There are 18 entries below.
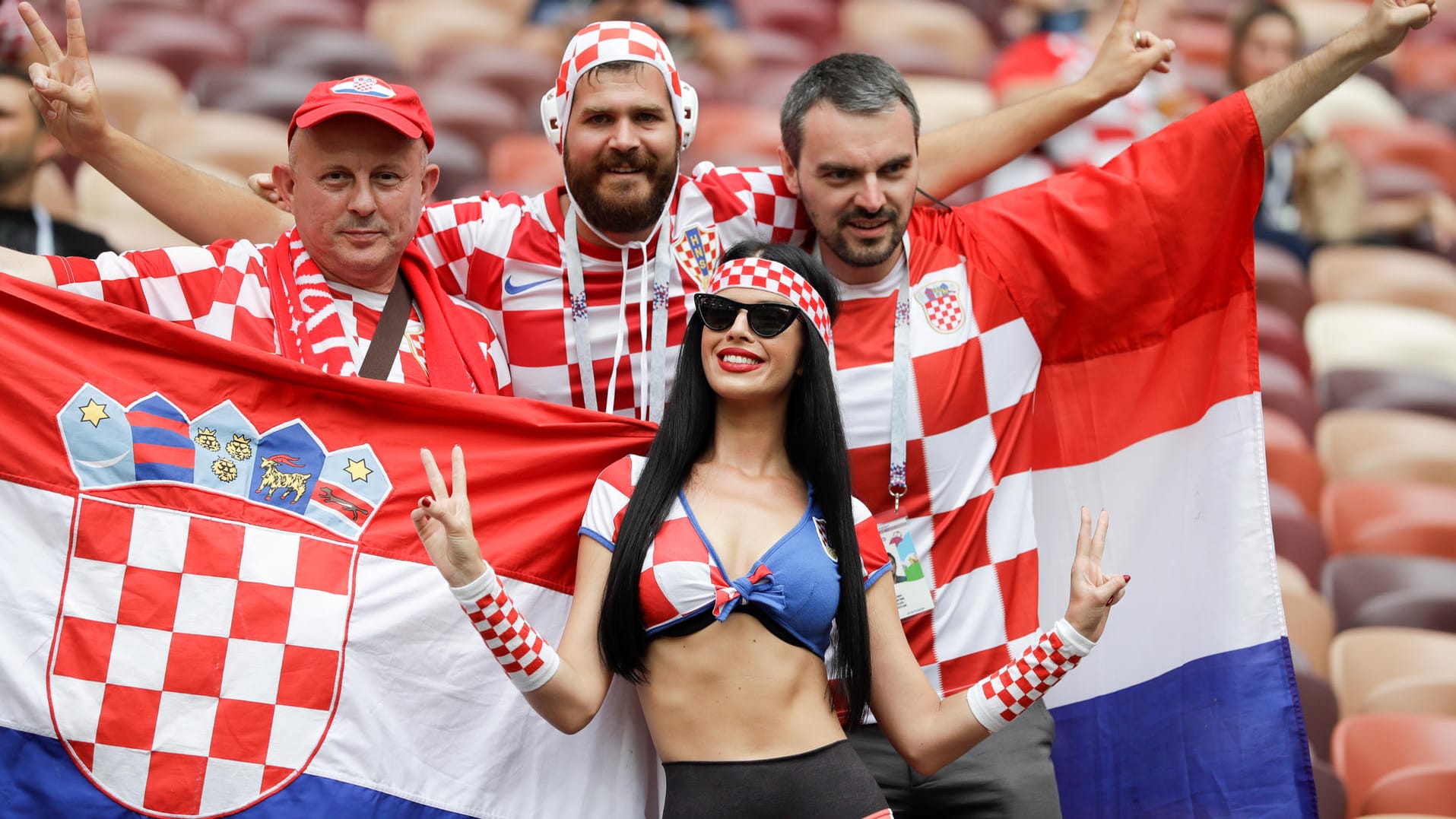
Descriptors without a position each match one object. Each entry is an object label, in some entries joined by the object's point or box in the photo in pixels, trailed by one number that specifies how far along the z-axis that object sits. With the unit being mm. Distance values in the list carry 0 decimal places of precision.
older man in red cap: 6477
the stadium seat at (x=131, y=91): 13875
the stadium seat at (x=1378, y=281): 14664
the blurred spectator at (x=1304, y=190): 13039
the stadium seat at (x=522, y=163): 14016
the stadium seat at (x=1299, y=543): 10852
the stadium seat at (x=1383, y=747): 8680
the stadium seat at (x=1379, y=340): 13445
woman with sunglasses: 5715
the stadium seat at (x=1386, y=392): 12859
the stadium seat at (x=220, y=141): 12930
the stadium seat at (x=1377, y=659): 9445
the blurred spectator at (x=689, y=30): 16252
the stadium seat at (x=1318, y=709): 9125
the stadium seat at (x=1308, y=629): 9891
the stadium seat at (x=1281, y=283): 13945
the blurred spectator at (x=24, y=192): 9367
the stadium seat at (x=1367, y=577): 10367
